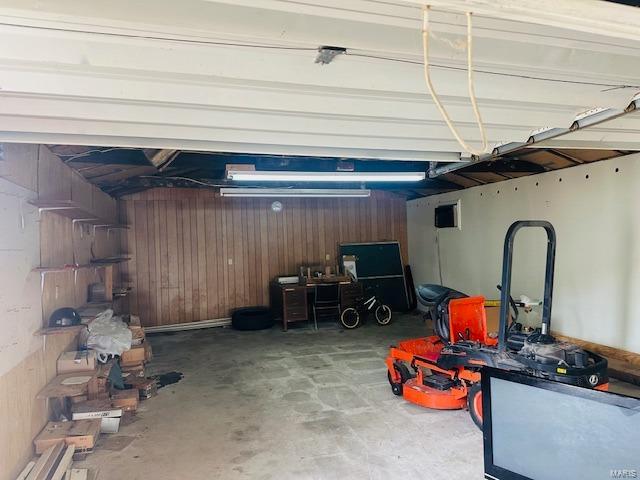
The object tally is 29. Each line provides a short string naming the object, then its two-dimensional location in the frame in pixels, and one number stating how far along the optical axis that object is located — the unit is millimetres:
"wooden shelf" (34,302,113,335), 2898
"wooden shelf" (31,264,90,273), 2840
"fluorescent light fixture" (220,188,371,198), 5652
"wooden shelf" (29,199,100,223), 2793
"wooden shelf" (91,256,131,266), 4498
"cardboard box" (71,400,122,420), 3114
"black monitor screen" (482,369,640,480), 1014
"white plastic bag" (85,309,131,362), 3613
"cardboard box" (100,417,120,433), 3145
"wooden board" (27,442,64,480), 2371
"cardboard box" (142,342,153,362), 4684
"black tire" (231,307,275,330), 6715
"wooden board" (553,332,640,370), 3954
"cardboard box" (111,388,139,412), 3400
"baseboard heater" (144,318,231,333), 6836
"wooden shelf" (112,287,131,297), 5273
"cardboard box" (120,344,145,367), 4258
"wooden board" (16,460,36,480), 2397
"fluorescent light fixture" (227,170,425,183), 4012
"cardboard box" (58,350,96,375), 3268
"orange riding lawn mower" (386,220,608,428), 2619
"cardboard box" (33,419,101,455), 2723
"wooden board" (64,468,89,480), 2488
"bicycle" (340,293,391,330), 6668
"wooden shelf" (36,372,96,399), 2783
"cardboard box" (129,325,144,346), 4484
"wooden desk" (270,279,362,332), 6684
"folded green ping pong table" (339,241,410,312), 7738
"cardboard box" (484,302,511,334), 4568
